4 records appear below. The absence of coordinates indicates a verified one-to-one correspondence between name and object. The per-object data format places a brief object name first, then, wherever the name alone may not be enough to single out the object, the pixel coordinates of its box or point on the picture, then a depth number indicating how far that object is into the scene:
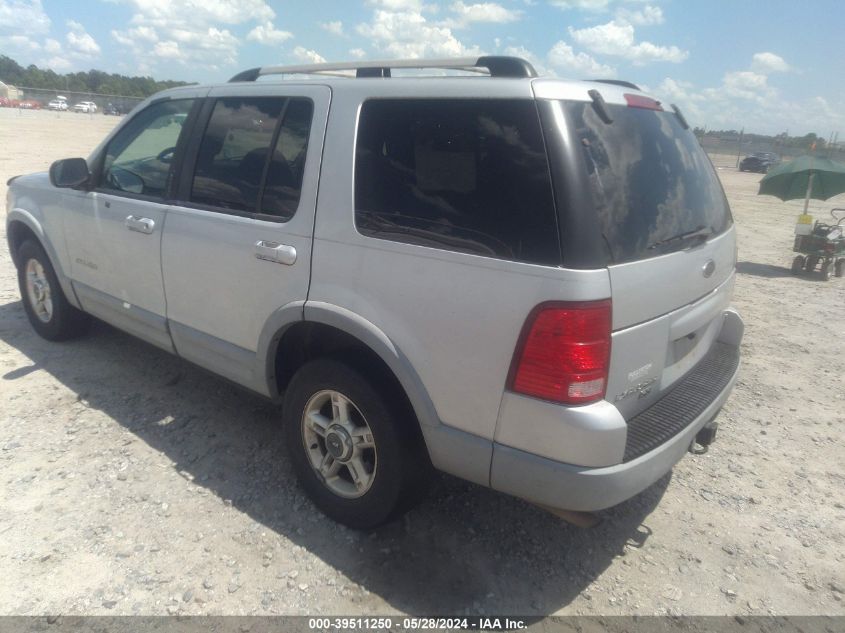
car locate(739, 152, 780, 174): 39.41
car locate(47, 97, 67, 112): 57.34
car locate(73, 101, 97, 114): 54.60
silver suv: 2.16
